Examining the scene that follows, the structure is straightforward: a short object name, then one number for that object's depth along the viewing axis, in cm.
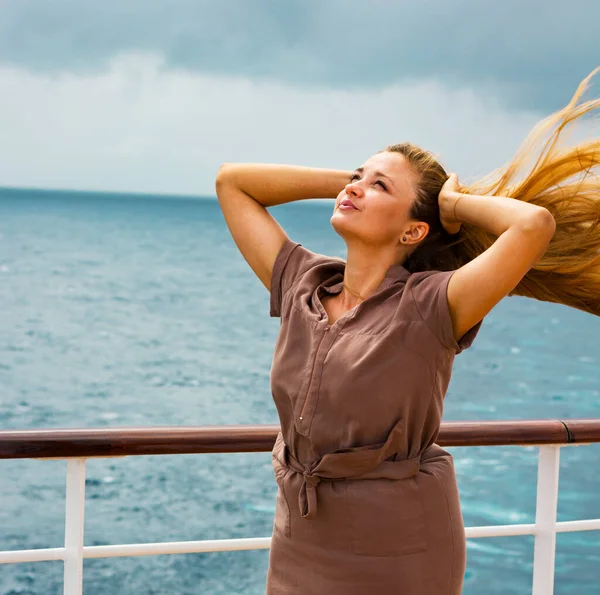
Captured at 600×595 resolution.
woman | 366
